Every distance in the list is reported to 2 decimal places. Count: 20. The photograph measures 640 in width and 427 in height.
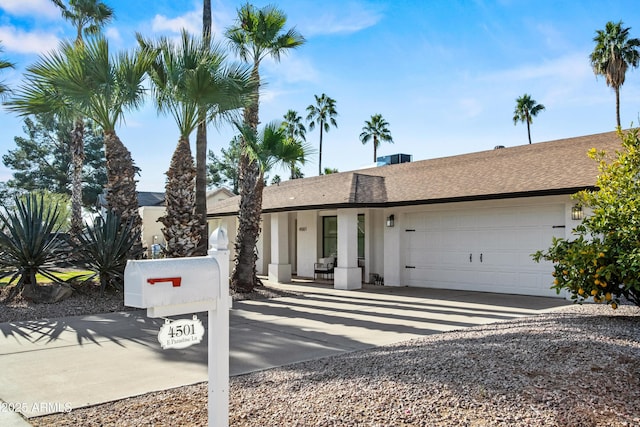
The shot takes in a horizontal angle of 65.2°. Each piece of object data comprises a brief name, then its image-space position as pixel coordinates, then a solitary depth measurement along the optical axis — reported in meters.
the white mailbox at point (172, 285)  2.71
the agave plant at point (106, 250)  11.59
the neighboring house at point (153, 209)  30.00
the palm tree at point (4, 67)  17.70
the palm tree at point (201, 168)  13.64
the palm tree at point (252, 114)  14.11
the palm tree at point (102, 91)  11.50
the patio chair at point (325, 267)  18.73
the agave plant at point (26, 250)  11.27
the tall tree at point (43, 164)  45.53
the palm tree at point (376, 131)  47.91
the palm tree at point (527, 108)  43.04
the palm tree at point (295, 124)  48.41
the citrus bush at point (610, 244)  6.55
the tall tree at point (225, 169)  56.88
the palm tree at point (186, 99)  11.84
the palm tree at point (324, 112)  48.25
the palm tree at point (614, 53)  28.19
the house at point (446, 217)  13.16
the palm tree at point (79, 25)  23.83
